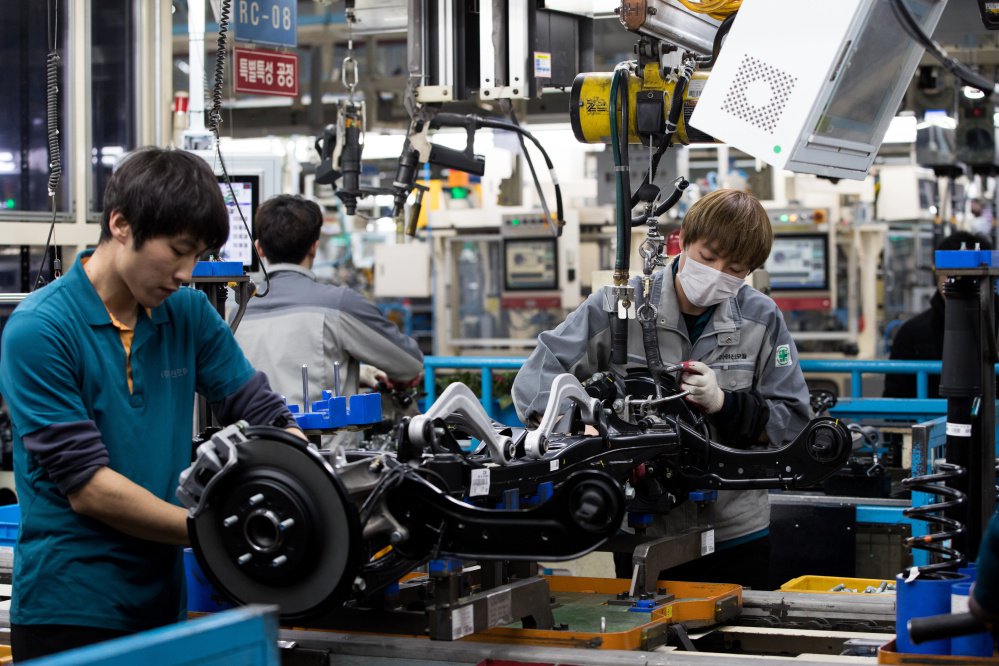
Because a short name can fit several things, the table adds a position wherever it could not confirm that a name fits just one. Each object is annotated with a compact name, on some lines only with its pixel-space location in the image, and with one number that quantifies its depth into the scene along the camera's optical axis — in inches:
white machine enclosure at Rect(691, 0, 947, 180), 87.5
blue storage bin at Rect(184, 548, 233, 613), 100.3
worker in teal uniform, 75.2
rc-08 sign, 215.6
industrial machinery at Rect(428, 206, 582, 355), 359.9
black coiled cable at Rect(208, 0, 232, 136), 132.2
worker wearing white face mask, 113.4
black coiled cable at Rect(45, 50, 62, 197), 142.9
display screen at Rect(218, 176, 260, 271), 197.5
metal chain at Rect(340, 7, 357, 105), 171.8
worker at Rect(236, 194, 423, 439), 157.2
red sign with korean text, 223.8
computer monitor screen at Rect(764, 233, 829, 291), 346.0
